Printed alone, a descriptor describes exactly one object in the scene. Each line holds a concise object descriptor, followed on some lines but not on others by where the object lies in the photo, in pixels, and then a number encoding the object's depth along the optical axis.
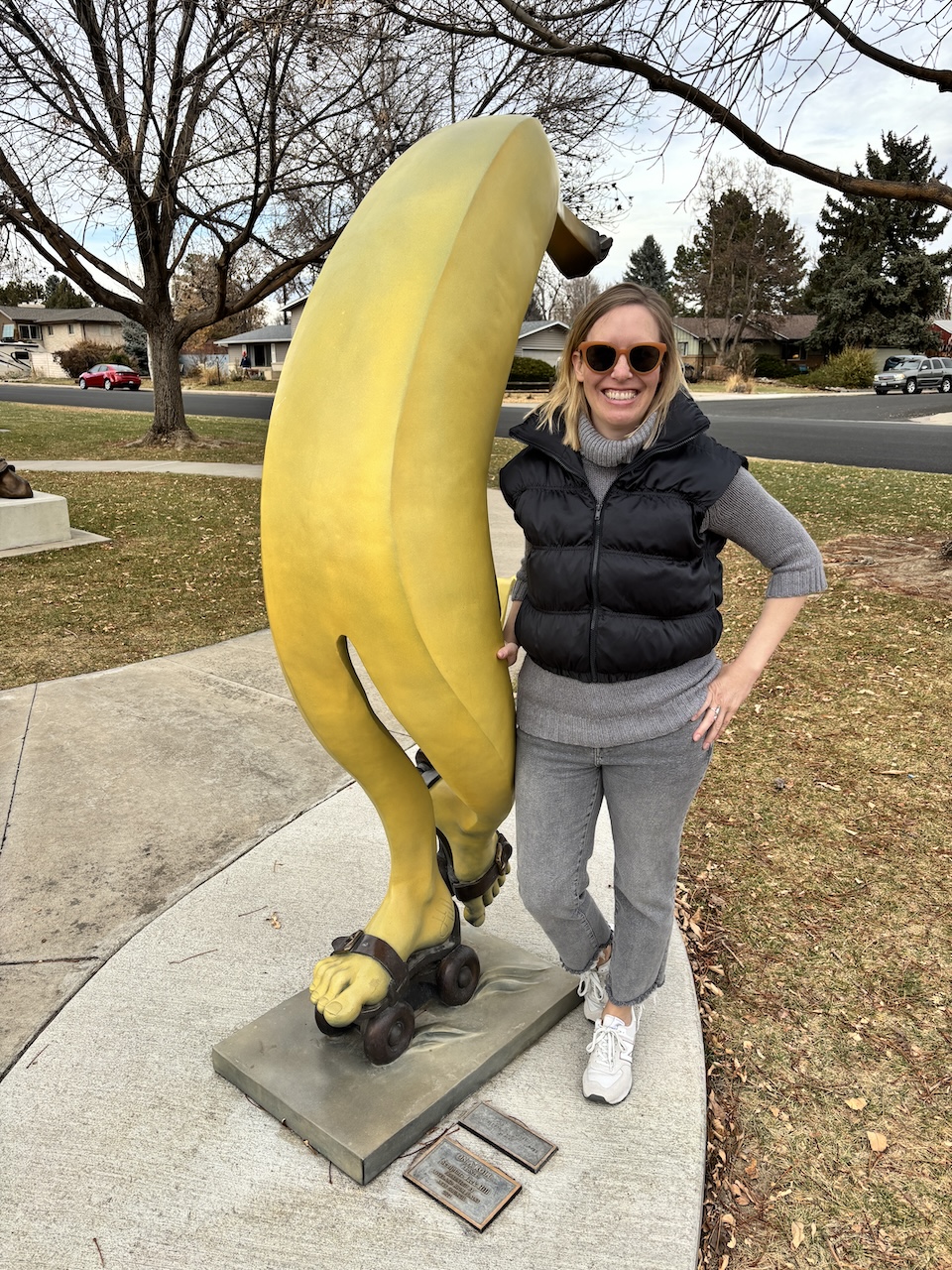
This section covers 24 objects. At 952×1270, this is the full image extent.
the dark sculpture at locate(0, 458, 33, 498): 8.51
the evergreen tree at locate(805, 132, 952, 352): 45.75
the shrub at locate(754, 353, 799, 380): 50.75
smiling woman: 1.89
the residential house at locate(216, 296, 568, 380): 51.72
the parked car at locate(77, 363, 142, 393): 39.38
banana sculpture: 1.80
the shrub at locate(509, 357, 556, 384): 35.81
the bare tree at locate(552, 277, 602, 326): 51.53
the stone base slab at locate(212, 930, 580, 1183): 2.14
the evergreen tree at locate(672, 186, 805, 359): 52.44
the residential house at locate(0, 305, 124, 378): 69.94
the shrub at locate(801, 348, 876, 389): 42.25
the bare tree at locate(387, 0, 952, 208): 5.36
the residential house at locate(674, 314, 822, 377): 56.22
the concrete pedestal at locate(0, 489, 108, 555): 8.43
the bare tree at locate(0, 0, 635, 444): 11.85
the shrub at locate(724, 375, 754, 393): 42.09
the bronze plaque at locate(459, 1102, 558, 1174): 2.17
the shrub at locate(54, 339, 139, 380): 49.12
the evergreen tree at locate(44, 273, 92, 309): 80.62
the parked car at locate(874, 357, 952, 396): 38.16
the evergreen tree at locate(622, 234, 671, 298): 68.69
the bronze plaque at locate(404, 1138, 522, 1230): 2.03
